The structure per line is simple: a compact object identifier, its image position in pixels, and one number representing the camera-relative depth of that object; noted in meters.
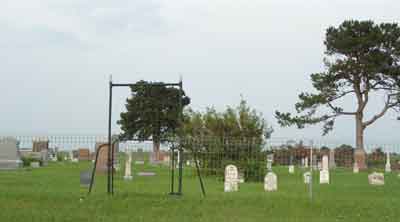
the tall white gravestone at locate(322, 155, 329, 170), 24.03
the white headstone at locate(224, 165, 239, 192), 16.16
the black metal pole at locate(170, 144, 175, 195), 13.48
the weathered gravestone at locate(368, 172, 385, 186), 19.62
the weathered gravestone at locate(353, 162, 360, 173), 32.12
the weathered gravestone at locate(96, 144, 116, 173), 24.11
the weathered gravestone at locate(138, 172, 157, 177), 25.56
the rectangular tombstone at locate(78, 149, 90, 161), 40.22
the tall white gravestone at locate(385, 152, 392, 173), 32.70
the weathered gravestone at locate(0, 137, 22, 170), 25.09
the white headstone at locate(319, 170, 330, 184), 21.18
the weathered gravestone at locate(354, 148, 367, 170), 32.28
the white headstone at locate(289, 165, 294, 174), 31.33
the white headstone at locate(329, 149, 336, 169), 33.76
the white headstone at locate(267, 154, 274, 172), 22.17
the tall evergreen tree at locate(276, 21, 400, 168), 37.59
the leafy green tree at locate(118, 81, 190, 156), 15.09
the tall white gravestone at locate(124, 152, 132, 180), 22.17
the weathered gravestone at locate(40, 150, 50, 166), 34.31
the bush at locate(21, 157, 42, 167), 31.08
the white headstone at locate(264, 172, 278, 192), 16.59
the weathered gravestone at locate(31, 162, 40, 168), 30.68
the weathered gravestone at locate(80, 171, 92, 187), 17.22
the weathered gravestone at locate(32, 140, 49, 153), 35.80
